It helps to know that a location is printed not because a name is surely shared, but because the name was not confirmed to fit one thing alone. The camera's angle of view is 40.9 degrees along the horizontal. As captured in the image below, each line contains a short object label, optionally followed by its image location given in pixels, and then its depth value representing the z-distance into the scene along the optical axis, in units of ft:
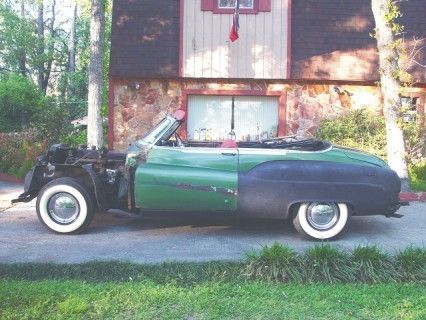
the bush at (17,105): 71.20
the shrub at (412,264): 17.98
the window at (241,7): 46.80
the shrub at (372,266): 17.85
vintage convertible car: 22.76
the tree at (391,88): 33.81
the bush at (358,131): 43.75
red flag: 44.42
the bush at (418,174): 38.22
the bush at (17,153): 41.31
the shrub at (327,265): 17.81
